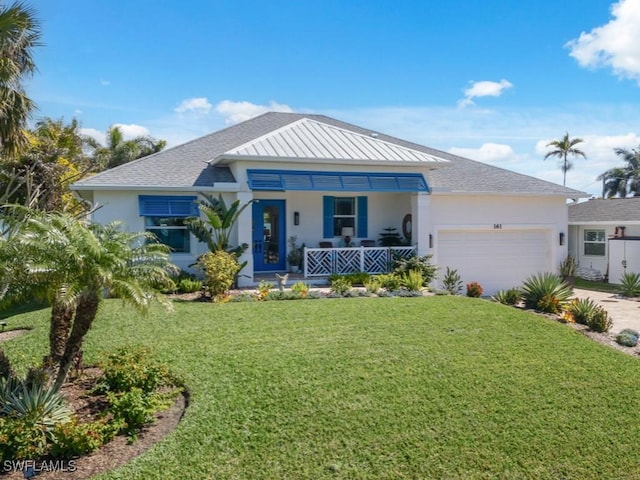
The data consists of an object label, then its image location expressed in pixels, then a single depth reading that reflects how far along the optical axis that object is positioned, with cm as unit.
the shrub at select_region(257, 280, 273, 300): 1310
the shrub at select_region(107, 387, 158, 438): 572
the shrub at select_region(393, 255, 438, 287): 1588
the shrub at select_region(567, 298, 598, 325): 1139
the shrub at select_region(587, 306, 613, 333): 1089
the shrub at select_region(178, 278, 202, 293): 1388
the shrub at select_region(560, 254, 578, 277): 1825
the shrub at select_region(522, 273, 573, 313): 1237
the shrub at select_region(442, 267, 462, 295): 1575
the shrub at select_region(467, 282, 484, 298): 1536
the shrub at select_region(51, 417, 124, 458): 511
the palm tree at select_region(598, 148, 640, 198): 5414
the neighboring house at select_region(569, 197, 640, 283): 2223
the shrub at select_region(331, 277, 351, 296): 1369
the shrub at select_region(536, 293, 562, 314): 1230
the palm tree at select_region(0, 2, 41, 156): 933
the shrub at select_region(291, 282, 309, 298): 1332
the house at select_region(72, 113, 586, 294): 1523
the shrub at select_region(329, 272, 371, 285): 1530
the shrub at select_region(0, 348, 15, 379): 612
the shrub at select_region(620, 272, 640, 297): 1828
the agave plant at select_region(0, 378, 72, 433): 546
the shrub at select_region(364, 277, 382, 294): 1395
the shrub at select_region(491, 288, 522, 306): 1328
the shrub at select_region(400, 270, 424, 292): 1435
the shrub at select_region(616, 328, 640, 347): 1004
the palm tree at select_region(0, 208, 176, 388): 575
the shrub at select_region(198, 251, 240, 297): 1289
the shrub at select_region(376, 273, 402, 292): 1438
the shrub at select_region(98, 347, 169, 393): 655
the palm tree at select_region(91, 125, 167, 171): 3666
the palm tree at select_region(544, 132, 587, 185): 4862
